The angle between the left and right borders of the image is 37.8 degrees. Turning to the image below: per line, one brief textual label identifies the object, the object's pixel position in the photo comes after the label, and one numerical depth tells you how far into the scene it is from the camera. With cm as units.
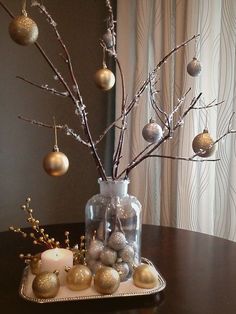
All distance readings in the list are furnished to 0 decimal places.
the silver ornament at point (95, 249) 74
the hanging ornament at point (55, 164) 62
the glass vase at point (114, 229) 73
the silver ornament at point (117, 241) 72
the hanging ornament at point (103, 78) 70
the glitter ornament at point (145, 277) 69
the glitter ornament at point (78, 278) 67
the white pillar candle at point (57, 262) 71
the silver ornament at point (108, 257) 72
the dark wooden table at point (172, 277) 63
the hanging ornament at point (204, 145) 73
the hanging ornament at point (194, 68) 83
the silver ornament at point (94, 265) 74
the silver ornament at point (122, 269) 72
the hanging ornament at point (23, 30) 56
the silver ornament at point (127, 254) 73
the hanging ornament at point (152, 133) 76
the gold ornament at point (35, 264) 76
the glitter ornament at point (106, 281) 66
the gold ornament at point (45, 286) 65
